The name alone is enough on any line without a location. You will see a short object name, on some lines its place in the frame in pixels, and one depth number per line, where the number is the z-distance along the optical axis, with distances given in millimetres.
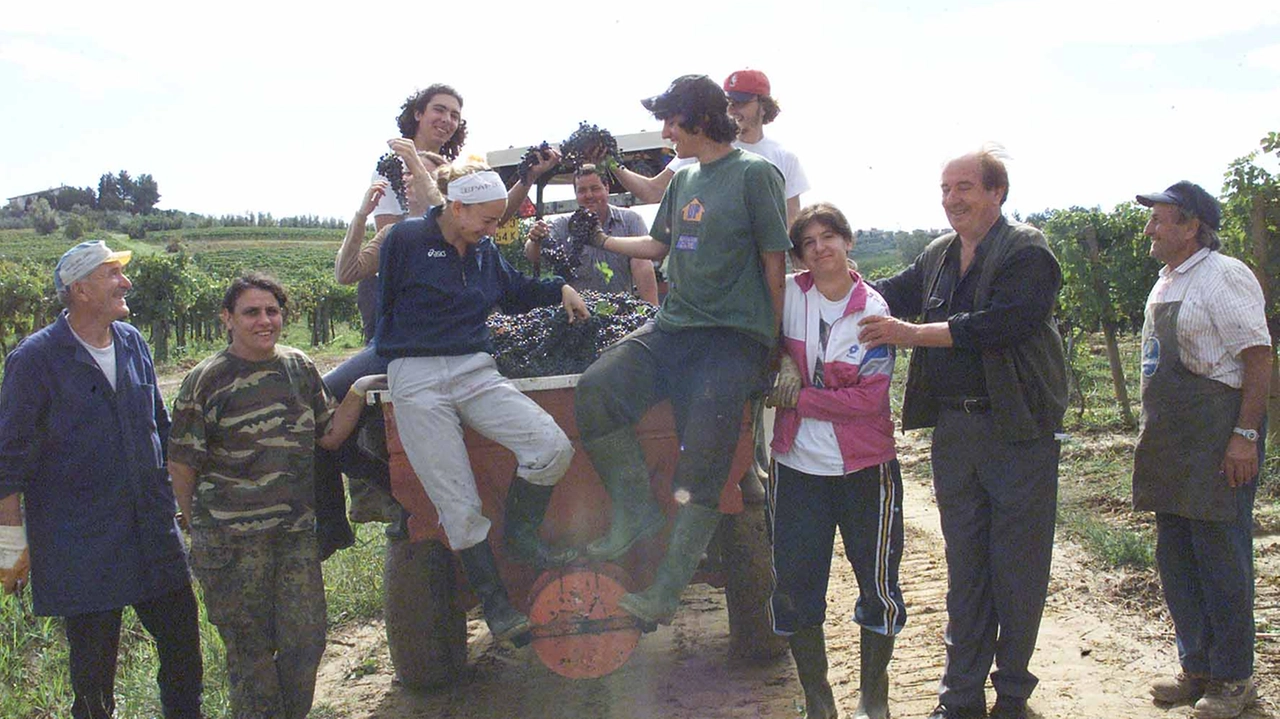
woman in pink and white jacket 3377
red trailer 3367
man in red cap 4422
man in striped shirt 3596
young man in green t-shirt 3309
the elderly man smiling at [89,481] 3502
